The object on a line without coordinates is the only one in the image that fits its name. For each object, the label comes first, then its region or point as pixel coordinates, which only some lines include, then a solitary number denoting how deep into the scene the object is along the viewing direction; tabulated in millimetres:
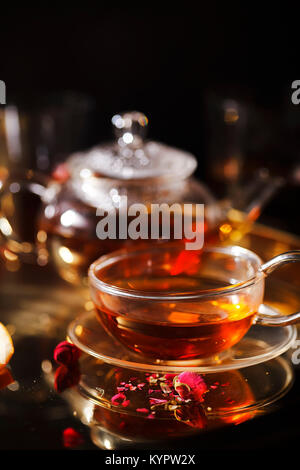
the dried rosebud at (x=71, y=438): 462
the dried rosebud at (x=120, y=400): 488
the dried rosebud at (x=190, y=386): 485
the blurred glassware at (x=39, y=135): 797
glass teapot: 619
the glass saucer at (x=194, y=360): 499
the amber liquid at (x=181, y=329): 496
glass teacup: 495
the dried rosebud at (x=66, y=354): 520
